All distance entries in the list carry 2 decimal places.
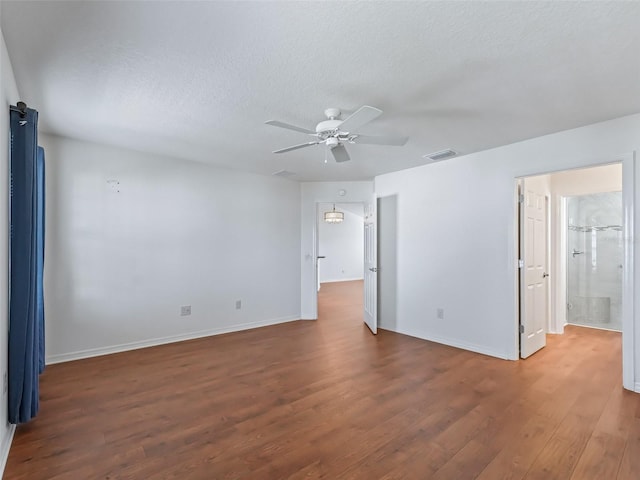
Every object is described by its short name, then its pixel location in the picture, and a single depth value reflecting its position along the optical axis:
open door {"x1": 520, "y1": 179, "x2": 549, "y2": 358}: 3.78
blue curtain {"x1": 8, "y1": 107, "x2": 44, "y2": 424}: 2.13
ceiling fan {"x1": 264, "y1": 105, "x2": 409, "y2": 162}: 2.35
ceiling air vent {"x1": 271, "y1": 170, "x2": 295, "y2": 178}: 5.06
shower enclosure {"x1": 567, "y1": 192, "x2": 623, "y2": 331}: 5.09
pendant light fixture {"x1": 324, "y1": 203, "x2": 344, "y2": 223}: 9.82
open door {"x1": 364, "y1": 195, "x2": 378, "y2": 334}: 4.88
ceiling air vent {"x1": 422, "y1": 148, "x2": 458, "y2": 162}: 3.94
